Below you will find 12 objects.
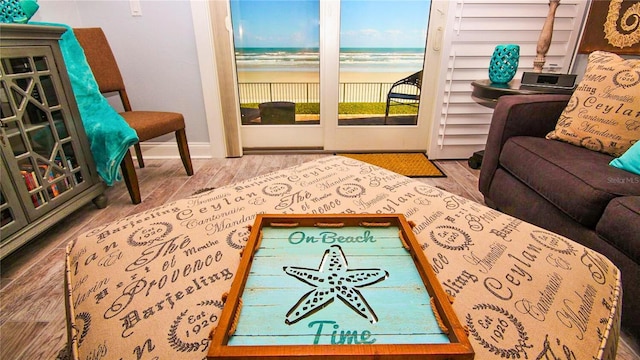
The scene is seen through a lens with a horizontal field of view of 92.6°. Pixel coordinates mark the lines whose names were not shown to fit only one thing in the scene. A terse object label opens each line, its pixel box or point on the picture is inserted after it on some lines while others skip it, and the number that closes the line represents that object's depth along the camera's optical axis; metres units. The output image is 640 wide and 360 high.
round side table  1.71
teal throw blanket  1.61
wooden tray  0.49
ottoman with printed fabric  0.55
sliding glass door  2.46
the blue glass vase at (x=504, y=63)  1.85
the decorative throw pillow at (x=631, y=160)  1.11
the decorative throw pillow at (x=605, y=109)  1.23
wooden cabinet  1.26
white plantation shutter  2.15
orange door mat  2.33
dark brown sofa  0.96
